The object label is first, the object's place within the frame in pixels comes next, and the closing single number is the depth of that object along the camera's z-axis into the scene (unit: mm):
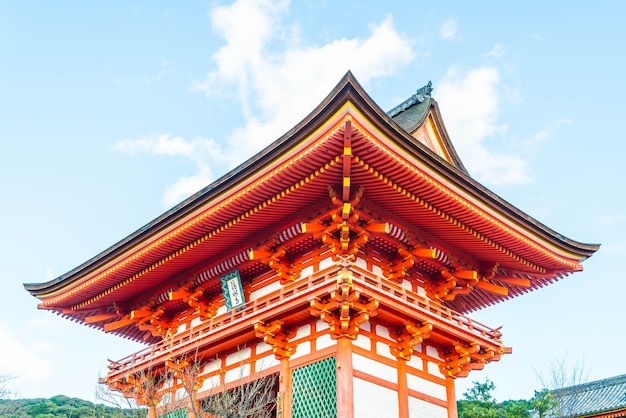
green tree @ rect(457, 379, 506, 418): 27606
